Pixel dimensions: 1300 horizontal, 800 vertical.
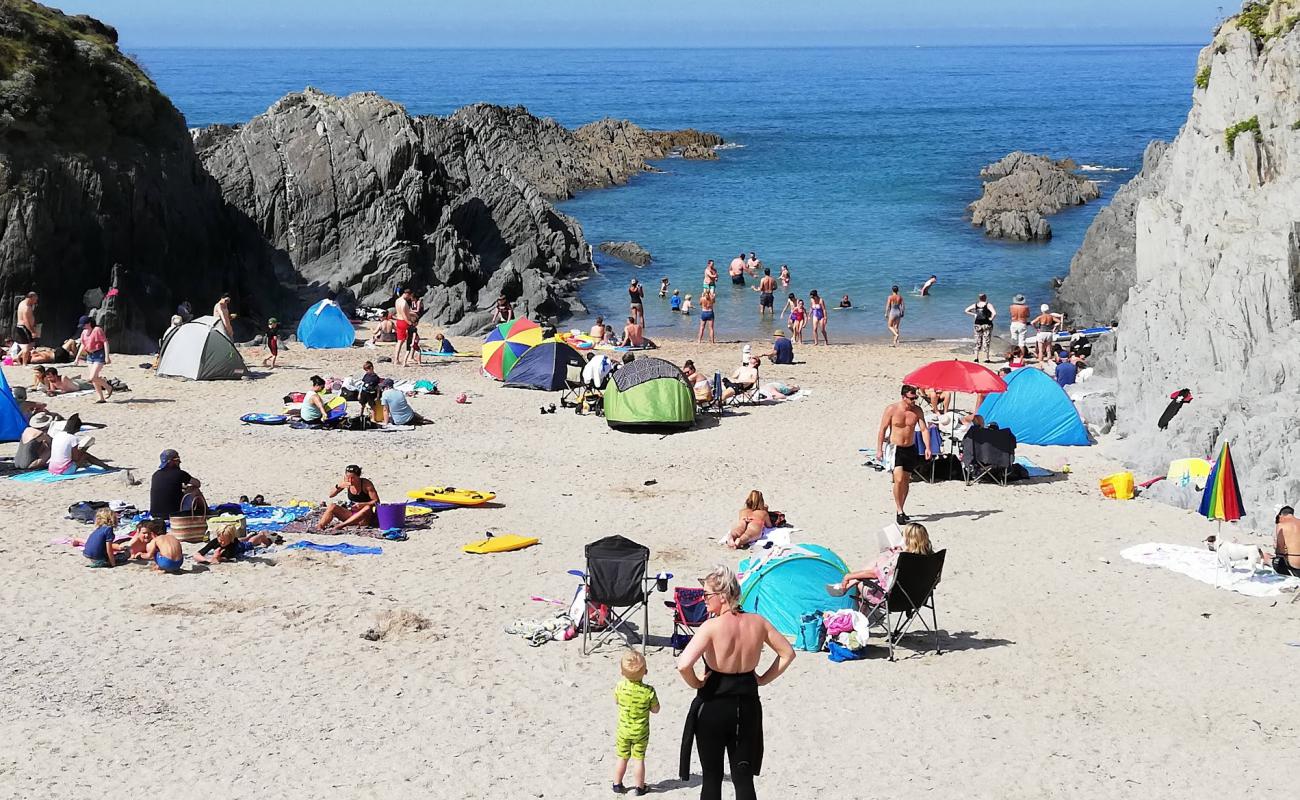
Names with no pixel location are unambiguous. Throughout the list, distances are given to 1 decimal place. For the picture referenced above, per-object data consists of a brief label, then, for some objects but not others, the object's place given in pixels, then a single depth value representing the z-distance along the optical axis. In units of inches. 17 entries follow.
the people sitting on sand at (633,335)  1173.1
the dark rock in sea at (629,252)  1772.9
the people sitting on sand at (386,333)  1176.8
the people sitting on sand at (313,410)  829.2
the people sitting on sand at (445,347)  1111.6
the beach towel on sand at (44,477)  689.0
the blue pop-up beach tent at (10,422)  754.8
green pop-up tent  837.8
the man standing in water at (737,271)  1641.2
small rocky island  1943.9
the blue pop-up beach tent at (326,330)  1158.3
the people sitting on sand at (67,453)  698.2
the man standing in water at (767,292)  1455.5
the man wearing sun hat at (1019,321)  1169.4
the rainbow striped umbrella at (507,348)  991.0
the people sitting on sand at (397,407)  840.3
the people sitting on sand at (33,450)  703.1
